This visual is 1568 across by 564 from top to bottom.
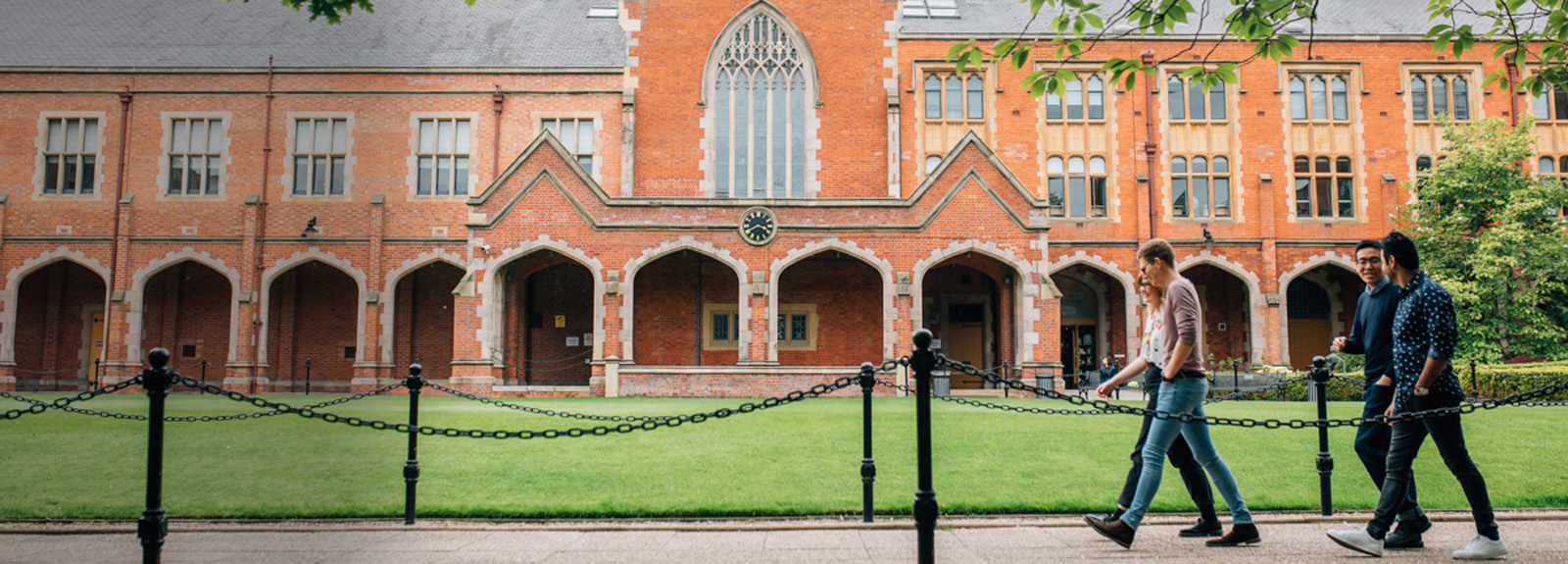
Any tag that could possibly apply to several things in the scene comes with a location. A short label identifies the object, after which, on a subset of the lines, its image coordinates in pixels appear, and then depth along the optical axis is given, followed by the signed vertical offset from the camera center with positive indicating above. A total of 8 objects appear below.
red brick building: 23.27 +4.71
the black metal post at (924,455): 3.89 -0.53
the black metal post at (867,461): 5.26 -0.76
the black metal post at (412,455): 5.28 -0.74
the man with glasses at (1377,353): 4.94 -0.08
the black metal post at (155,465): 4.00 -0.61
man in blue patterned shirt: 4.48 -0.40
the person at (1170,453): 4.84 -0.63
